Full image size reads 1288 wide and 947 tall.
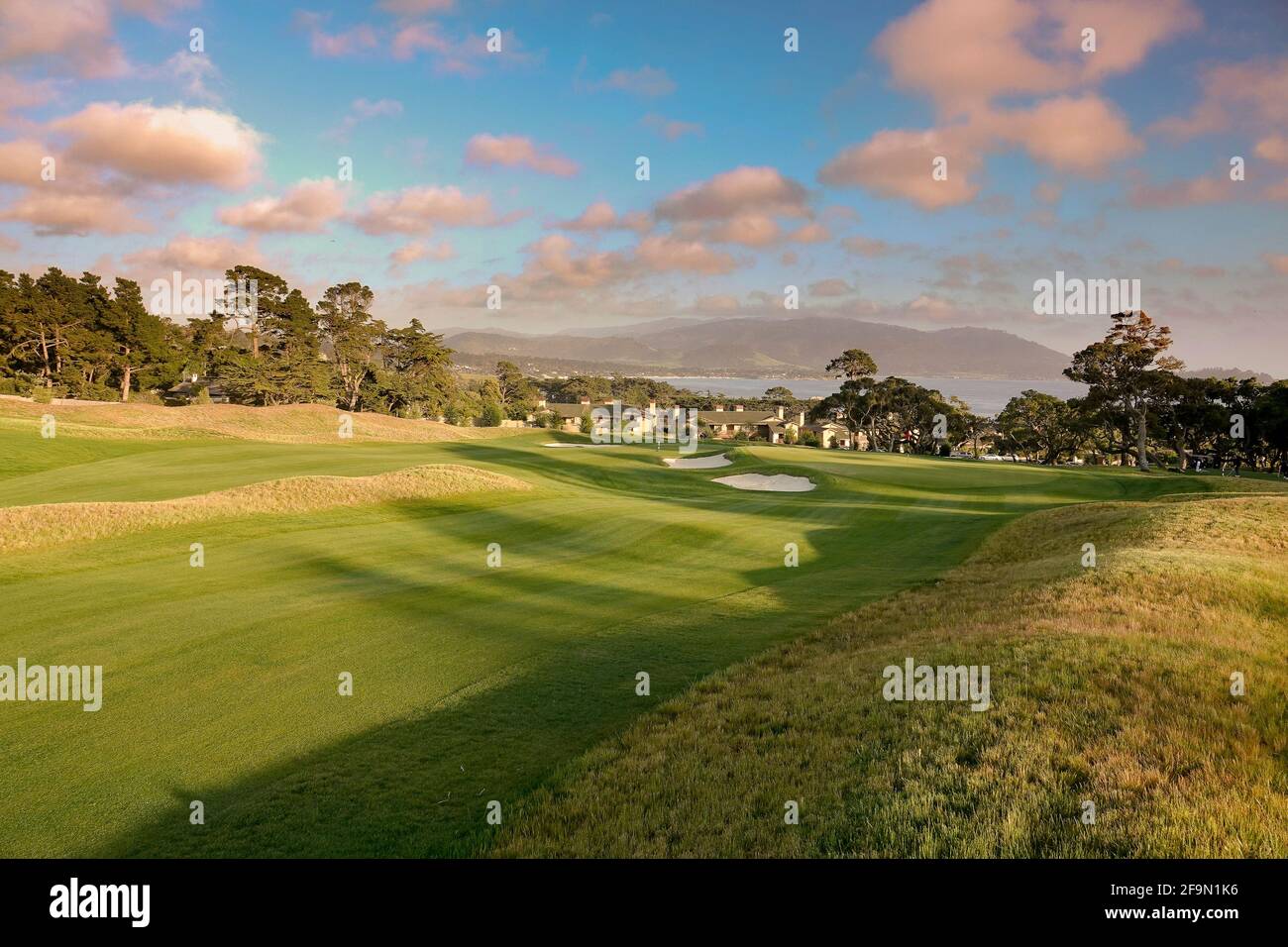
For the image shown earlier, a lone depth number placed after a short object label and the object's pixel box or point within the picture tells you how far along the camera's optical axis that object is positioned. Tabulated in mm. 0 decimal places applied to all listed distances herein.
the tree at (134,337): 65812
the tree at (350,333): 81312
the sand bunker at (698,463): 49281
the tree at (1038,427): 79000
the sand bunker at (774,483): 36125
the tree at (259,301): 72938
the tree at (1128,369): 54094
